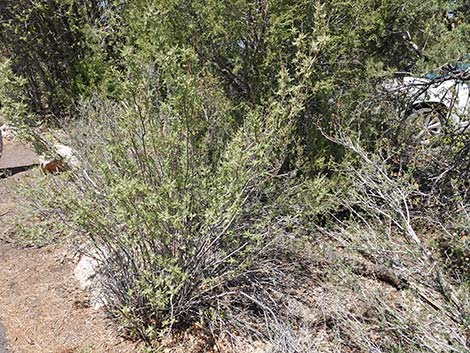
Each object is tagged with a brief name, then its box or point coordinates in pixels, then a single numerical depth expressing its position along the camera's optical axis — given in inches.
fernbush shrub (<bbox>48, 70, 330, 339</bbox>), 101.7
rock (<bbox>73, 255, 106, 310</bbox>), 124.0
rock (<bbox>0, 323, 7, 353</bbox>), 111.9
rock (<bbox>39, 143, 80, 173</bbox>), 115.6
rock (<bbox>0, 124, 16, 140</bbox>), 113.7
